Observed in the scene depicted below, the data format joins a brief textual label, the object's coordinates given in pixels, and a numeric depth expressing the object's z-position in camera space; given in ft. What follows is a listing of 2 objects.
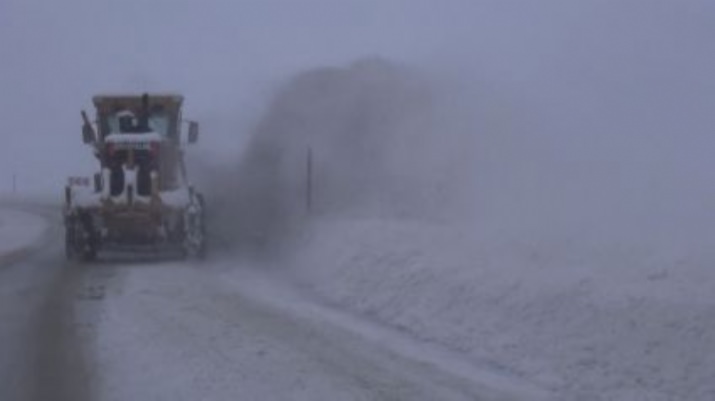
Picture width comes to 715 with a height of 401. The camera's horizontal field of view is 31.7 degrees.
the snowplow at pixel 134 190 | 92.22
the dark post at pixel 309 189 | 95.71
